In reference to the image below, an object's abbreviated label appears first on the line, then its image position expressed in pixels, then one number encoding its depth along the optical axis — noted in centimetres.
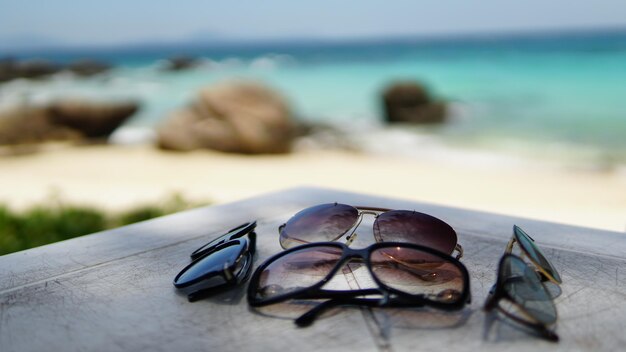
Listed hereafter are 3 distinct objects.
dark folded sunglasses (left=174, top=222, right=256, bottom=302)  83
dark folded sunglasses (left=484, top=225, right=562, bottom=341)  73
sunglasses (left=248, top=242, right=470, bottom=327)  77
